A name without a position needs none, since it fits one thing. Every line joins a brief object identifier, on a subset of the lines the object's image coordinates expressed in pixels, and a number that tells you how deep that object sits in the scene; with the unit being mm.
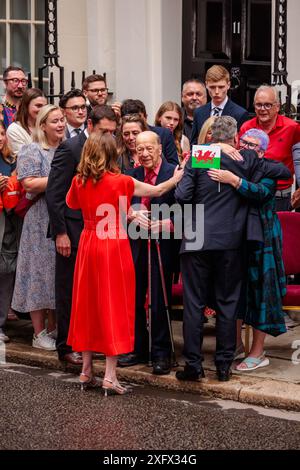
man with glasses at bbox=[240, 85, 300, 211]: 18594
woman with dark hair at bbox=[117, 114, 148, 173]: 17594
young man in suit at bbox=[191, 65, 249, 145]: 19031
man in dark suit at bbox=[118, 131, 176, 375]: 16891
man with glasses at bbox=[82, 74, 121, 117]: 20375
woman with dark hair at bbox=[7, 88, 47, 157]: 19531
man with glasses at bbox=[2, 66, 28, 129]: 21937
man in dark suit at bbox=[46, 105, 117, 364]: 17266
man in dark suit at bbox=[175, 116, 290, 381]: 16172
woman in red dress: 15820
